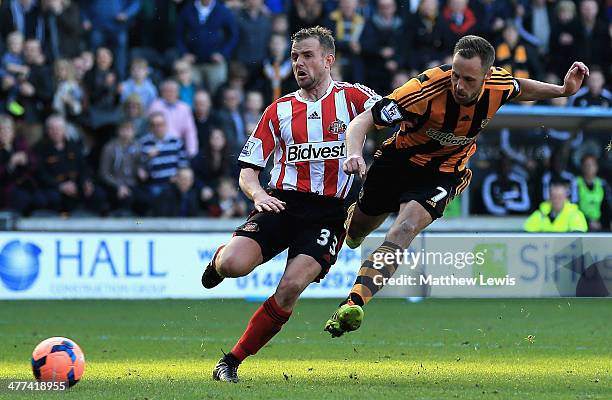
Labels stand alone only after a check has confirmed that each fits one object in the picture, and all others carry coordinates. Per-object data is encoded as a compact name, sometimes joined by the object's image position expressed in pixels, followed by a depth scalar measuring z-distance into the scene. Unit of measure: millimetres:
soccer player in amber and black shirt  15773
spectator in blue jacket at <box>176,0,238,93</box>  36344
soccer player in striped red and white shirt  16672
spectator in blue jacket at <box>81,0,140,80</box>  36781
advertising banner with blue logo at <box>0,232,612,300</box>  30625
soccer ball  15203
